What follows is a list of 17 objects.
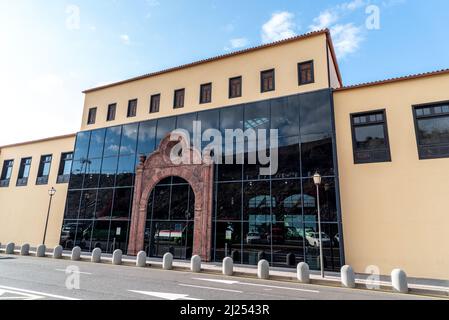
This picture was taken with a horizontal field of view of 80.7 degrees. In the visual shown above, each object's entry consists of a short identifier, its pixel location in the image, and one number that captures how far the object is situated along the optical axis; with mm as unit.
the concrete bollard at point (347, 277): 10633
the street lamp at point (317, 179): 12847
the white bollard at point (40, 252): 18406
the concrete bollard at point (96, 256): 16219
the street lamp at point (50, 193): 21622
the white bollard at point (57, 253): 17634
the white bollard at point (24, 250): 19219
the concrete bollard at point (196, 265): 13641
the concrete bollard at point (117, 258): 15594
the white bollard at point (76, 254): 16938
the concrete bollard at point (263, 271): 12273
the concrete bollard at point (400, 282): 9885
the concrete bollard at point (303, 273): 11586
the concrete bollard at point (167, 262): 14328
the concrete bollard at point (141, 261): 14961
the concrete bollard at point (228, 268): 12952
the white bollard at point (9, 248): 19516
